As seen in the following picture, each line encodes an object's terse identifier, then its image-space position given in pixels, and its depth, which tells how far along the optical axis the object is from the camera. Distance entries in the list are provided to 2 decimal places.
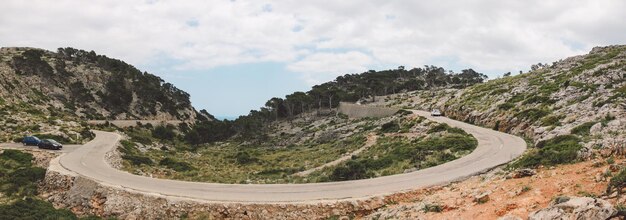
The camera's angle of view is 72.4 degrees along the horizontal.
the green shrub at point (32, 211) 23.59
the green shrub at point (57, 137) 47.62
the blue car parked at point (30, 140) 44.19
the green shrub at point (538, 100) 48.08
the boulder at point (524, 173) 21.03
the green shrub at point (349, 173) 31.23
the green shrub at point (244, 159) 56.18
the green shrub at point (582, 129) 29.82
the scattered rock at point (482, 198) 17.76
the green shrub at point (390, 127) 61.55
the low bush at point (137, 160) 41.48
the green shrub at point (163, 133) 88.15
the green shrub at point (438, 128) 50.87
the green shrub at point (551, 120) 38.09
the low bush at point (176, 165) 43.62
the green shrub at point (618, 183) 13.68
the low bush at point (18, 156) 37.19
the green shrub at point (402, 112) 72.62
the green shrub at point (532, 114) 42.98
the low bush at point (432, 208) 18.32
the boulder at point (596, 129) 28.51
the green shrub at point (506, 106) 53.01
